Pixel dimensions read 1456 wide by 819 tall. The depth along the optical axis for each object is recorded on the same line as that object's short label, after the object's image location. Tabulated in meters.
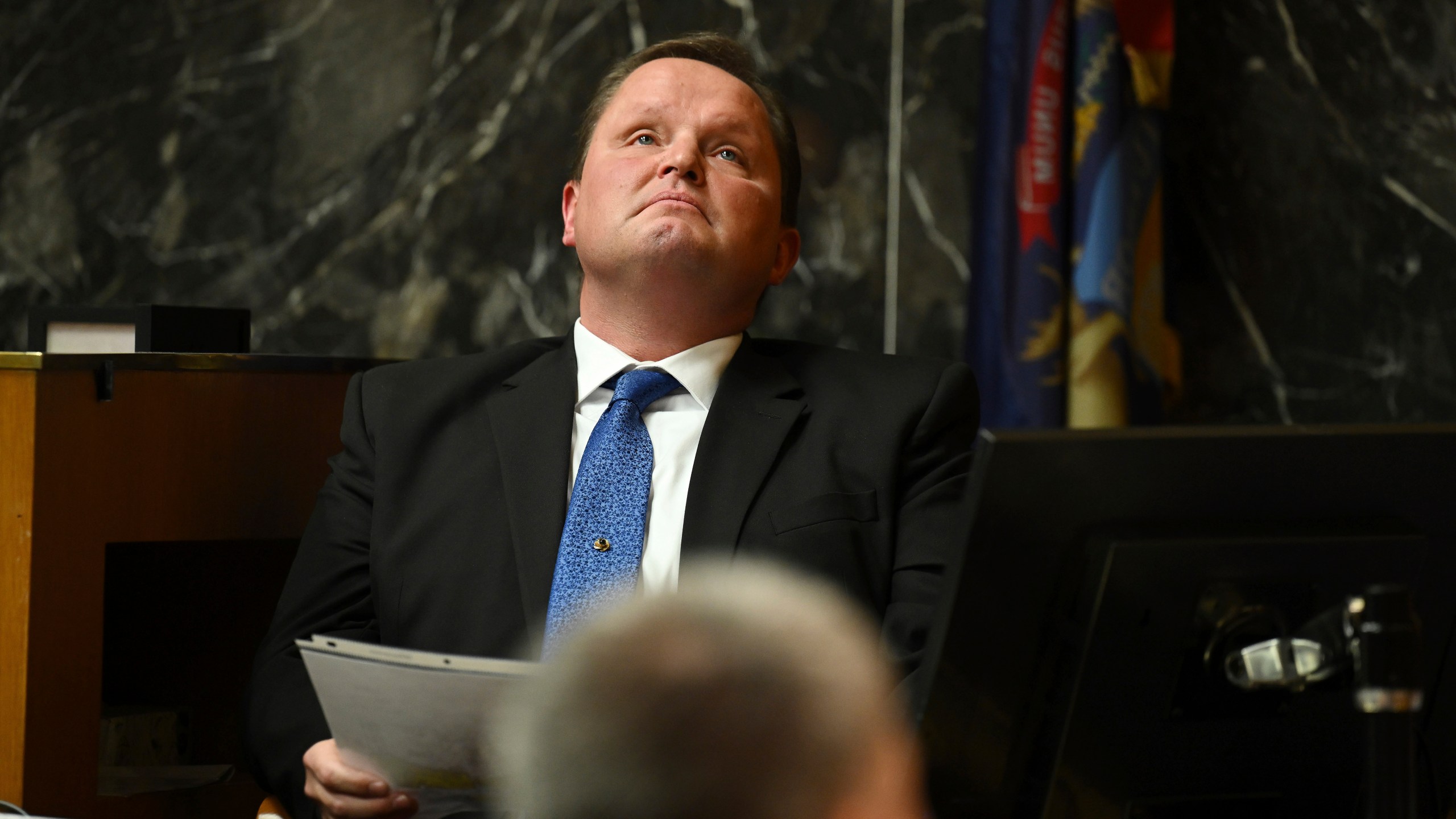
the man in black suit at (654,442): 5.80
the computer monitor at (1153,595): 5.20
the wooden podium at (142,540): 5.80
